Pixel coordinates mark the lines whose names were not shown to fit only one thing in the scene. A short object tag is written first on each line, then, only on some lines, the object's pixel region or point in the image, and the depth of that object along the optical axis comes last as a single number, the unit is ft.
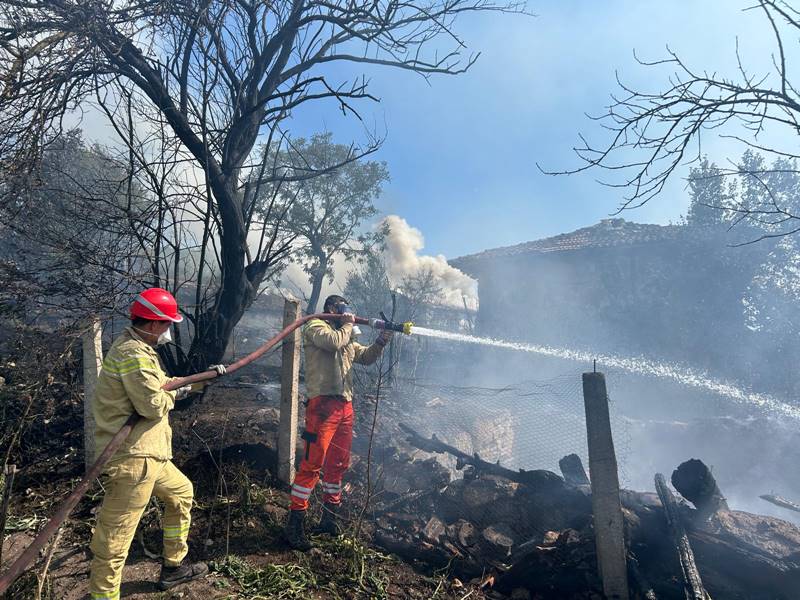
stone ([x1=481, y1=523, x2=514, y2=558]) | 13.91
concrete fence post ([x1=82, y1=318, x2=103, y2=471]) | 15.51
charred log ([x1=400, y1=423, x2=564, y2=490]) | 16.12
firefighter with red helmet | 9.59
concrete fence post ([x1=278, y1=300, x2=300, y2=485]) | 15.90
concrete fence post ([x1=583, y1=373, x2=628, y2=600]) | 11.16
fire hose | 6.57
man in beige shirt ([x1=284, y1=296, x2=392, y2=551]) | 14.03
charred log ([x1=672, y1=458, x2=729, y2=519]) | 14.35
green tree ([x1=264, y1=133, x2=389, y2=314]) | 80.74
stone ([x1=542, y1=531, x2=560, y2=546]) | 13.21
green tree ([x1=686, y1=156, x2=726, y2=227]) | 65.21
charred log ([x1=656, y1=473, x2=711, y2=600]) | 10.75
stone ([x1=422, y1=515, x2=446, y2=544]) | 14.47
